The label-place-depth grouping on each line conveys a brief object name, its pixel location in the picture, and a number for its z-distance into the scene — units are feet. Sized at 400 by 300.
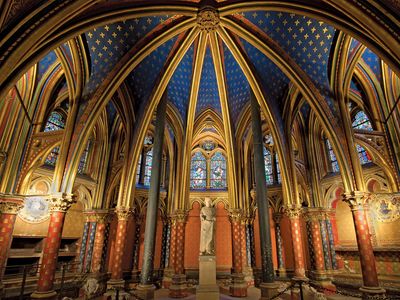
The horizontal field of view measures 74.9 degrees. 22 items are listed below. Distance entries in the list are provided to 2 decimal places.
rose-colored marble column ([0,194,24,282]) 31.32
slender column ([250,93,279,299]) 31.91
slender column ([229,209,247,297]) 40.65
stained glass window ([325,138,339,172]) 50.88
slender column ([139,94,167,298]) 32.27
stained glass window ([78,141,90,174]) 50.52
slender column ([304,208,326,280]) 42.61
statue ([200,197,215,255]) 31.45
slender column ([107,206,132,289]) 35.94
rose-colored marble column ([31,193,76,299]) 27.48
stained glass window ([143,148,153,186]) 63.90
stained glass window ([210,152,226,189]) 68.69
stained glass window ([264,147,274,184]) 63.87
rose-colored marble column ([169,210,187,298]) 40.40
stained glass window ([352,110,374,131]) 46.88
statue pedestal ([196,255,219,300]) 29.19
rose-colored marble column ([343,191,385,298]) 27.81
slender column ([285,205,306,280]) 36.66
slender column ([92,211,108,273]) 45.37
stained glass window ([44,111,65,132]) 48.35
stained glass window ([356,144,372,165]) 47.06
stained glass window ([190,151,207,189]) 68.64
